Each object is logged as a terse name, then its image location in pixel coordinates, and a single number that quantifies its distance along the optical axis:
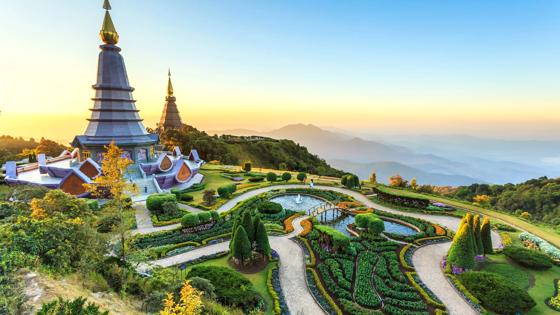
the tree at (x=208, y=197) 29.70
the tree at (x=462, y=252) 16.44
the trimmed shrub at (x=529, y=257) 17.25
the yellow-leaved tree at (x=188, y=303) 6.37
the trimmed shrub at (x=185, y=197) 30.78
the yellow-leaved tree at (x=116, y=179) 13.08
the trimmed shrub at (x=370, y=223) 21.67
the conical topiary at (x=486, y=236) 18.50
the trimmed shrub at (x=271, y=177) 41.03
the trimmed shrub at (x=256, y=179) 41.91
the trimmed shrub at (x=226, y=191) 31.98
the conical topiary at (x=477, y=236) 17.89
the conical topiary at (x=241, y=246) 16.45
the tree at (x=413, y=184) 41.81
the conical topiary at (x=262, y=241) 17.31
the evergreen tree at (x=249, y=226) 17.34
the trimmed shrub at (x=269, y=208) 27.33
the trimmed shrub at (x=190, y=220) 22.12
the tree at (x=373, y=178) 43.78
